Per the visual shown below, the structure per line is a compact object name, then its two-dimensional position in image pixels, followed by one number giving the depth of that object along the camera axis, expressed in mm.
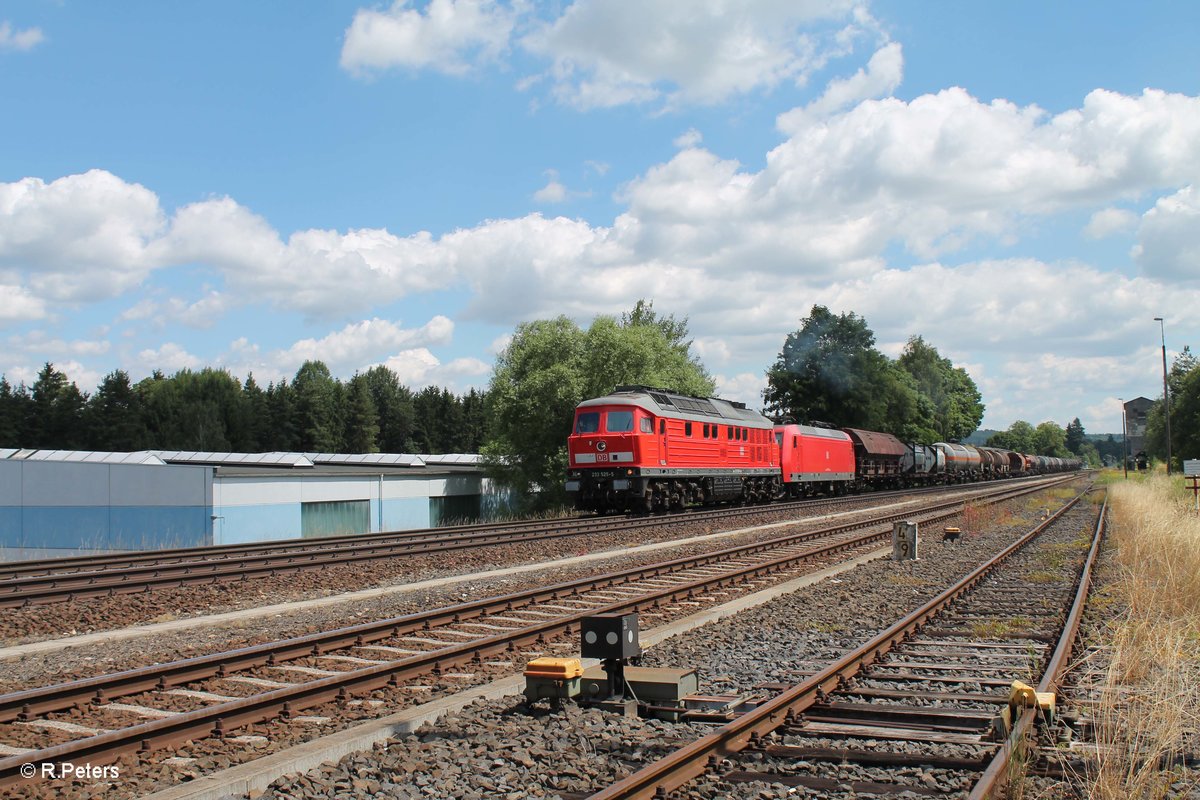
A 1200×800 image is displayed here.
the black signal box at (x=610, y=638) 6977
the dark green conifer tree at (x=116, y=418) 95750
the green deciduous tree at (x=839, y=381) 71125
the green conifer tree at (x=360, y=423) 108688
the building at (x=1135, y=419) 111612
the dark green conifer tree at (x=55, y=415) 94625
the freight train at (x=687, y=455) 27031
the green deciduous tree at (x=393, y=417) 120000
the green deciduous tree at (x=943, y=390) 109250
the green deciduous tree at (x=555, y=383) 41094
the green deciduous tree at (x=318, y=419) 105062
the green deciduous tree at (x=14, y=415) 90625
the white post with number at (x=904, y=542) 17203
